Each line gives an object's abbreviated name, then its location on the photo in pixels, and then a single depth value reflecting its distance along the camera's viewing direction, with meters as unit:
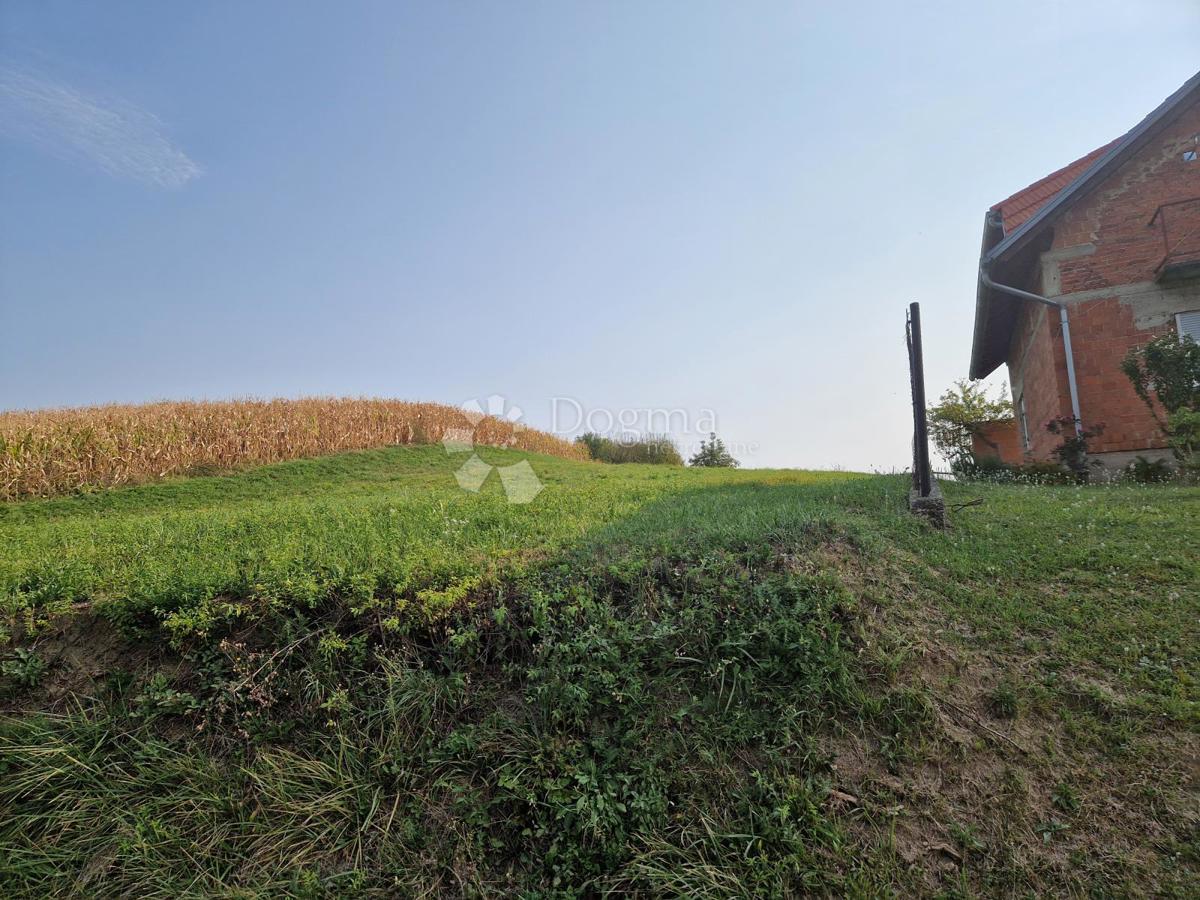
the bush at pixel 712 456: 24.35
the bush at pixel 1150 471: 10.88
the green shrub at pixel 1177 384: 10.09
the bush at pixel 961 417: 20.69
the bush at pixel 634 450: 23.75
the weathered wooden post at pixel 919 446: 6.19
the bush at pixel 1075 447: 11.87
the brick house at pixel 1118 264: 11.67
